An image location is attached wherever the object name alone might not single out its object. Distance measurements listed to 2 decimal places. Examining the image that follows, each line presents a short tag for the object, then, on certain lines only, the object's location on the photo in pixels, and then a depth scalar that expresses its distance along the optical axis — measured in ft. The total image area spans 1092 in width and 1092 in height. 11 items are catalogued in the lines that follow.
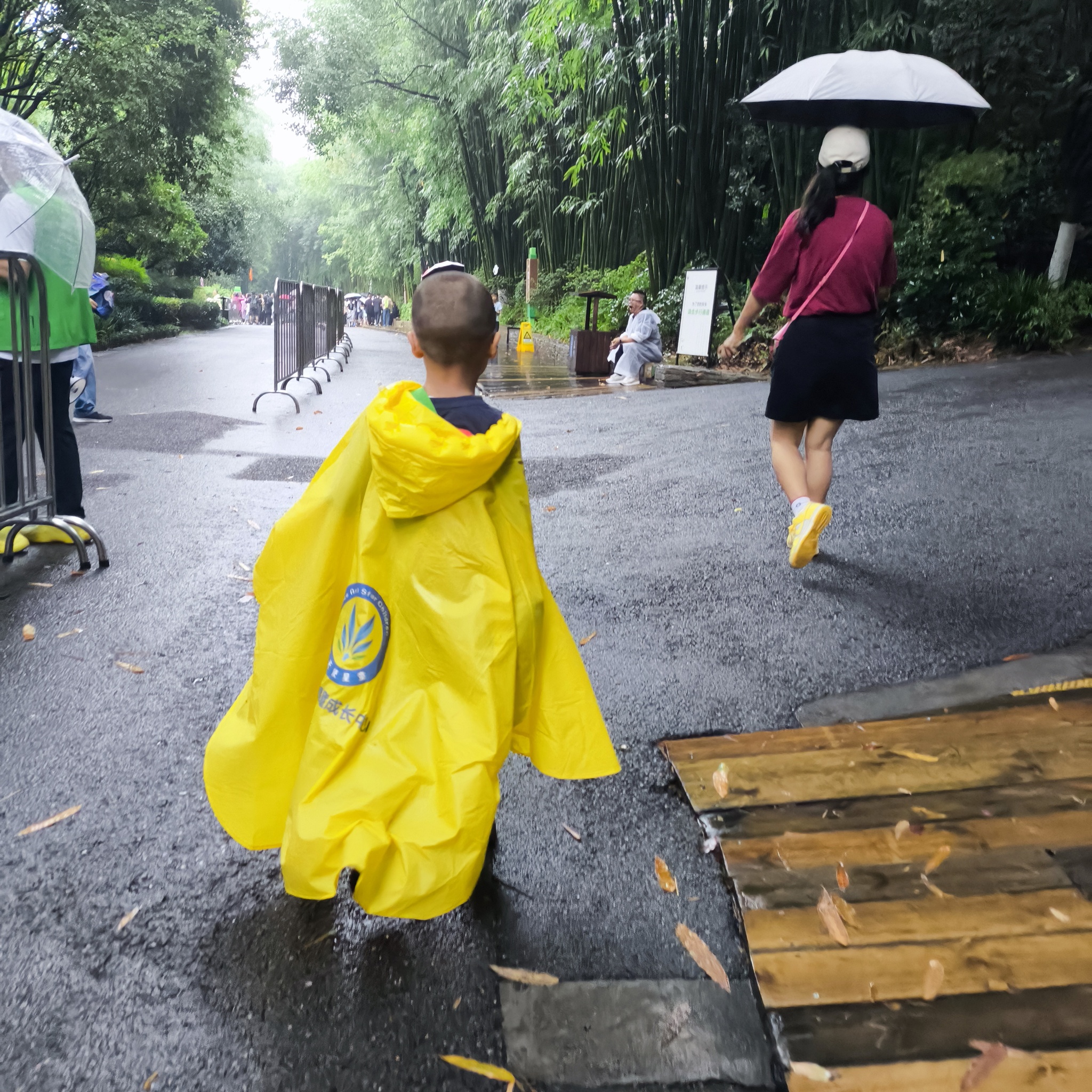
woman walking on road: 13.34
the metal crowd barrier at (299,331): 37.24
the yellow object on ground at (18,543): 15.01
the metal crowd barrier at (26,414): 13.52
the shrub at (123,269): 80.38
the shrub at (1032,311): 36.27
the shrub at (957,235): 36.81
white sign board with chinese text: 41.04
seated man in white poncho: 42.24
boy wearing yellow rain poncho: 5.93
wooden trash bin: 46.96
